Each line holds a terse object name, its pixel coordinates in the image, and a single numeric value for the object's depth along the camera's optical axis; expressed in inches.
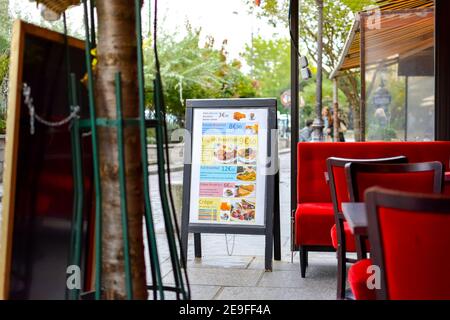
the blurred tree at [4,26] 196.7
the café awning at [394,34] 208.1
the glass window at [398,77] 210.8
